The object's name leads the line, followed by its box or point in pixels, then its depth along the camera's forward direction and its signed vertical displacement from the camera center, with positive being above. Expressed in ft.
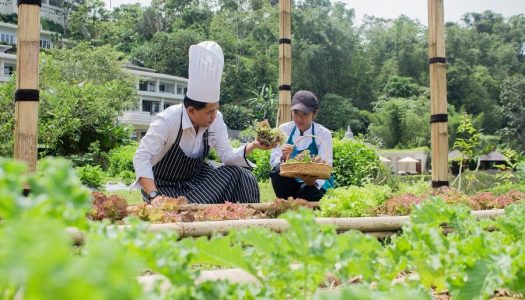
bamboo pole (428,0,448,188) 16.85 +2.09
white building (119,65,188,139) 160.66 +21.02
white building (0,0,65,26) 187.01 +50.39
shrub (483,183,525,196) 23.39 -0.94
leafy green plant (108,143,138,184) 58.13 +0.17
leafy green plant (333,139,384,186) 34.42 +0.06
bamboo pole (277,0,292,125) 21.56 +3.78
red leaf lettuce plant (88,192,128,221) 9.72 -0.75
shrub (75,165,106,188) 39.34 -0.85
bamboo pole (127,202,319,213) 11.02 -0.83
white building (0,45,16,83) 128.57 +22.33
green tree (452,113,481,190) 25.35 +0.93
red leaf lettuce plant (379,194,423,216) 11.87 -0.83
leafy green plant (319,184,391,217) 11.82 -0.77
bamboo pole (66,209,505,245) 8.16 -0.90
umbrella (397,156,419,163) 121.52 +1.10
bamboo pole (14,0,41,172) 11.97 +1.67
